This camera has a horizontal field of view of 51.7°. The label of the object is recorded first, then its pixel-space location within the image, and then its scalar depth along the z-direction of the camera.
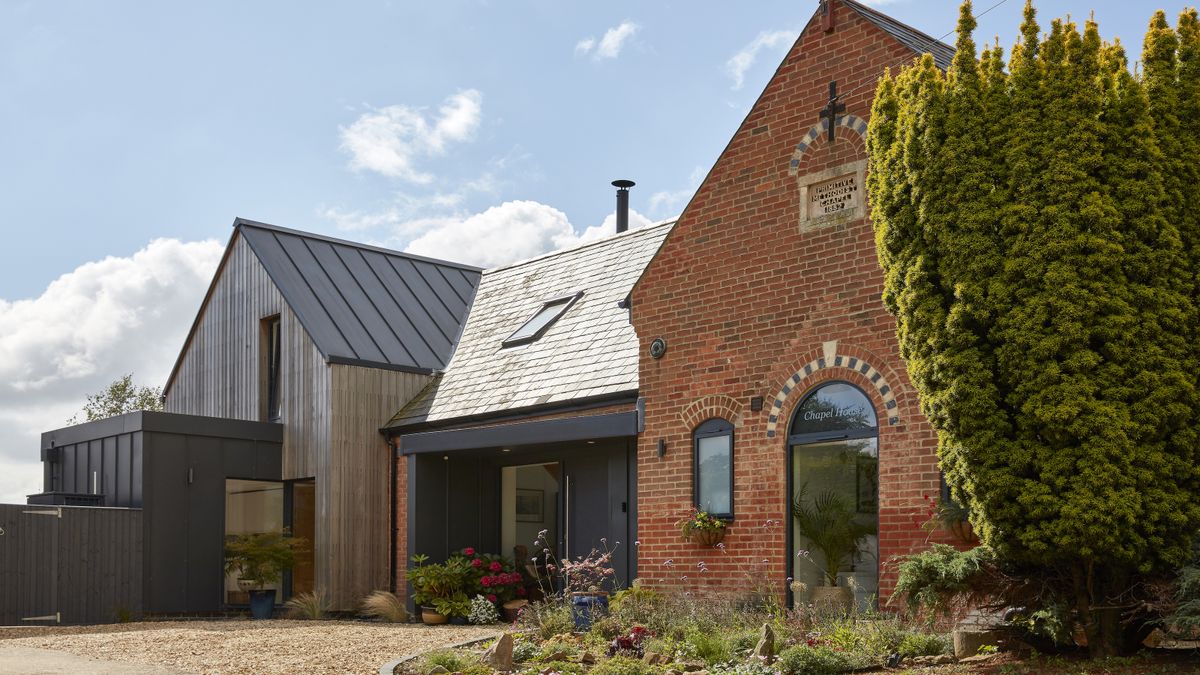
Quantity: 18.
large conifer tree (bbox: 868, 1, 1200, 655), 8.07
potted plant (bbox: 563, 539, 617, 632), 12.30
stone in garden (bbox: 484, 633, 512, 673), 9.89
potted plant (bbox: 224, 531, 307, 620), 17.91
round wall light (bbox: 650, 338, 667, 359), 13.98
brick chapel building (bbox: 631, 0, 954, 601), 11.97
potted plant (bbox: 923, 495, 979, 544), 10.66
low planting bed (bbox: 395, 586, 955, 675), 9.03
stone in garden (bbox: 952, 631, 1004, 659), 9.01
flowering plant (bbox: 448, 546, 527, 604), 16.56
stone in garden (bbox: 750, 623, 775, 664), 9.32
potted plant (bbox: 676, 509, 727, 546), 13.06
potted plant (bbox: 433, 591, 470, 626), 16.28
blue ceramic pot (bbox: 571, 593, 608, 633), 12.10
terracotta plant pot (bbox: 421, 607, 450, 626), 16.33
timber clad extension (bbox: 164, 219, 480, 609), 18.33
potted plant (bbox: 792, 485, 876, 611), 12.08
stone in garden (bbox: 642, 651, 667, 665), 9.67
